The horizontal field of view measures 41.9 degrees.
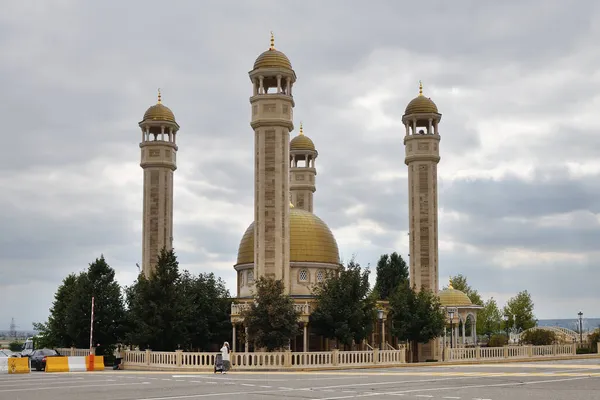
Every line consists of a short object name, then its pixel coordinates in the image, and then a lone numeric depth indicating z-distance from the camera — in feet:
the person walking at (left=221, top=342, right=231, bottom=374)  112.96
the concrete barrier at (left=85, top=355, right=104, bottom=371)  131.03
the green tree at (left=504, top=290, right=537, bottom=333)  325.42
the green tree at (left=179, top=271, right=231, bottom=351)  168.96
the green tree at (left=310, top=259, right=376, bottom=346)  155.33
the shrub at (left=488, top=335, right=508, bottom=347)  245.04
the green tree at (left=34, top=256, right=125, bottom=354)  172.35
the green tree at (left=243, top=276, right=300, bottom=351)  144.36
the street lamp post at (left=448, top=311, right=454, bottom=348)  172.55
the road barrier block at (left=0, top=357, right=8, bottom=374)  125.39
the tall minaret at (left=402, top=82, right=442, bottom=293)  209.97
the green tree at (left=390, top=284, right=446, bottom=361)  175.32
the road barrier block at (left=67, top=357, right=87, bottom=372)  129.61
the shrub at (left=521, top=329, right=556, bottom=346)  218.59
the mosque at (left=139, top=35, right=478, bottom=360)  172.45
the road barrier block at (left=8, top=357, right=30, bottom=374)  121.08
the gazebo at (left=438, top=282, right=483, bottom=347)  228.98
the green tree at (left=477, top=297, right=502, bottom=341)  340.18
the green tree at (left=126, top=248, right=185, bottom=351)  146.92
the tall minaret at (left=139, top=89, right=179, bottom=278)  221.25
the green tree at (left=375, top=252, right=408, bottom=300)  296.10
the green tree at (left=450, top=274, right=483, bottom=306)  344.90
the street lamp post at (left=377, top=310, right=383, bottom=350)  144.18
